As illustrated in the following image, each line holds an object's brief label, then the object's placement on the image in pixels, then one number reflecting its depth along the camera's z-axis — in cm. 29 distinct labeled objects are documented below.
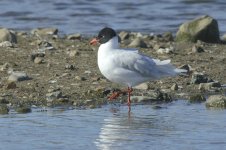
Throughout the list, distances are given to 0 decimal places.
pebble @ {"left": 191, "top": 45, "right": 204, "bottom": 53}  1606
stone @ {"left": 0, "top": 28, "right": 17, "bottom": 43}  1652
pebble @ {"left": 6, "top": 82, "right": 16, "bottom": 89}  1248
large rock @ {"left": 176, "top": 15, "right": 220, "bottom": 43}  1716
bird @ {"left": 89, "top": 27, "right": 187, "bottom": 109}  1209
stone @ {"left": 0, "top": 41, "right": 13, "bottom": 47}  1600
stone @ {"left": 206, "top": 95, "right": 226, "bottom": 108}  1155
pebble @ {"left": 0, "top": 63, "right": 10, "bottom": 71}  1385
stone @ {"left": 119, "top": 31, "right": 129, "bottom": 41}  1801
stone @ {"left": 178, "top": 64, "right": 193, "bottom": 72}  1394
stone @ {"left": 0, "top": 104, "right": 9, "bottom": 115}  1103
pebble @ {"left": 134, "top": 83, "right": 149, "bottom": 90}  1300
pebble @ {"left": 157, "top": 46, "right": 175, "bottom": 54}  1589
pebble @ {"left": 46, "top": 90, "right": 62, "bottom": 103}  1195
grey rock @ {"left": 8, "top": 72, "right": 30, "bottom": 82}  1300
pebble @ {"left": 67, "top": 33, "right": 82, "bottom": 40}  1773
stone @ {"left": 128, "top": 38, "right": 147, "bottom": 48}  1667
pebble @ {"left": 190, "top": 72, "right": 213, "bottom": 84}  1316
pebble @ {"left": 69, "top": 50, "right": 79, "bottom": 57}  1538
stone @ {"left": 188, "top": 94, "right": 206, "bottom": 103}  1210
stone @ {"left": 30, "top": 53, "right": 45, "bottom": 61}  1483
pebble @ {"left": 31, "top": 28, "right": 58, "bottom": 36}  1852
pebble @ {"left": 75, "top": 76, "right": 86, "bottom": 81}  1330
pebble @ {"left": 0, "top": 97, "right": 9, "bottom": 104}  1164
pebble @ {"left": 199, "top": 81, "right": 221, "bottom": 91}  1287
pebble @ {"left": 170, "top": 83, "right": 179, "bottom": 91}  1283
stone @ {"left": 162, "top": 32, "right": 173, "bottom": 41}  1795
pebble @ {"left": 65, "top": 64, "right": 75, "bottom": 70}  1408
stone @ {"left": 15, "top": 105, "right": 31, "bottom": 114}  1115
